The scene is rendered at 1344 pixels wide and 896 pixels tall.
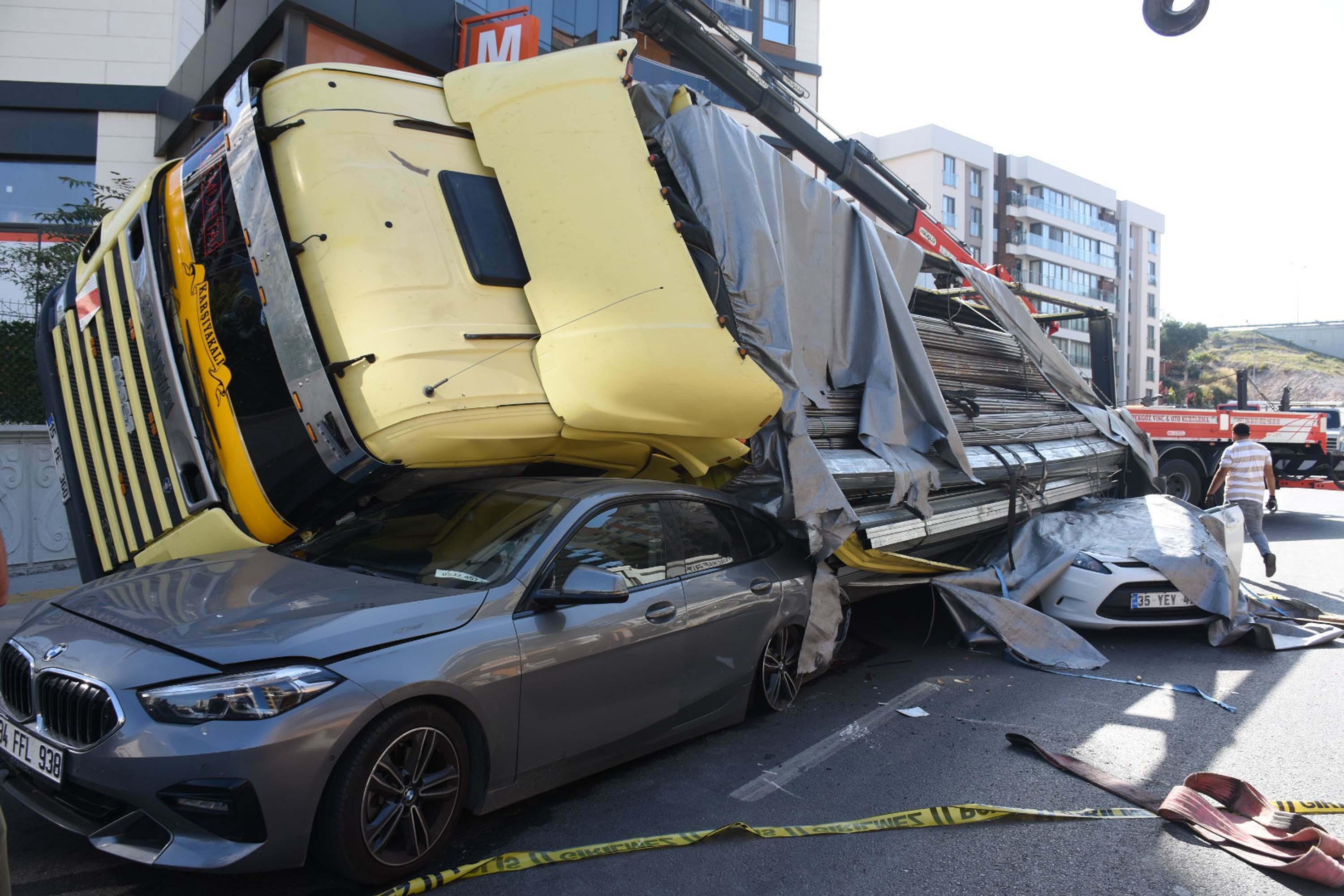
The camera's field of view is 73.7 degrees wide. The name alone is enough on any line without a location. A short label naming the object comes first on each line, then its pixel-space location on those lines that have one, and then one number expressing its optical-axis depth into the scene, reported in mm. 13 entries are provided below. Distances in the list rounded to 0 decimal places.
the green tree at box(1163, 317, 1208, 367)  95812
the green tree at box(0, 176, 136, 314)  8789
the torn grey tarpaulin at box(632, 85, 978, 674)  5180
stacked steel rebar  5816
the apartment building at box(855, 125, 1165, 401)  60719
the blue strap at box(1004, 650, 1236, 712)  5359
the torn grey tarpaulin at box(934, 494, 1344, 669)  6270
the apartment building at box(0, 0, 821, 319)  13688
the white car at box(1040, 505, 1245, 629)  6586
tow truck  14242
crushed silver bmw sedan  2666
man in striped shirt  9266
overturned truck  4230
